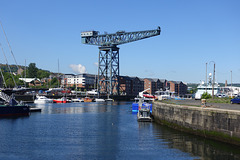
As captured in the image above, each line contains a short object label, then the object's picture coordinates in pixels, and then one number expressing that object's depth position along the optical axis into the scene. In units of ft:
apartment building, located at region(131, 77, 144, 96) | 637.71
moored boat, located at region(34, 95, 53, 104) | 347.89
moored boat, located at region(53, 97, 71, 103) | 367.66
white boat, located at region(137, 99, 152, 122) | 146.82
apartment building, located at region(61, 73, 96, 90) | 646.82
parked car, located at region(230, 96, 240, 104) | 128.03
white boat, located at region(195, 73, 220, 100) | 302.04
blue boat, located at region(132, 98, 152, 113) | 209.38
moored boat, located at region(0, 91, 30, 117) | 160.04
